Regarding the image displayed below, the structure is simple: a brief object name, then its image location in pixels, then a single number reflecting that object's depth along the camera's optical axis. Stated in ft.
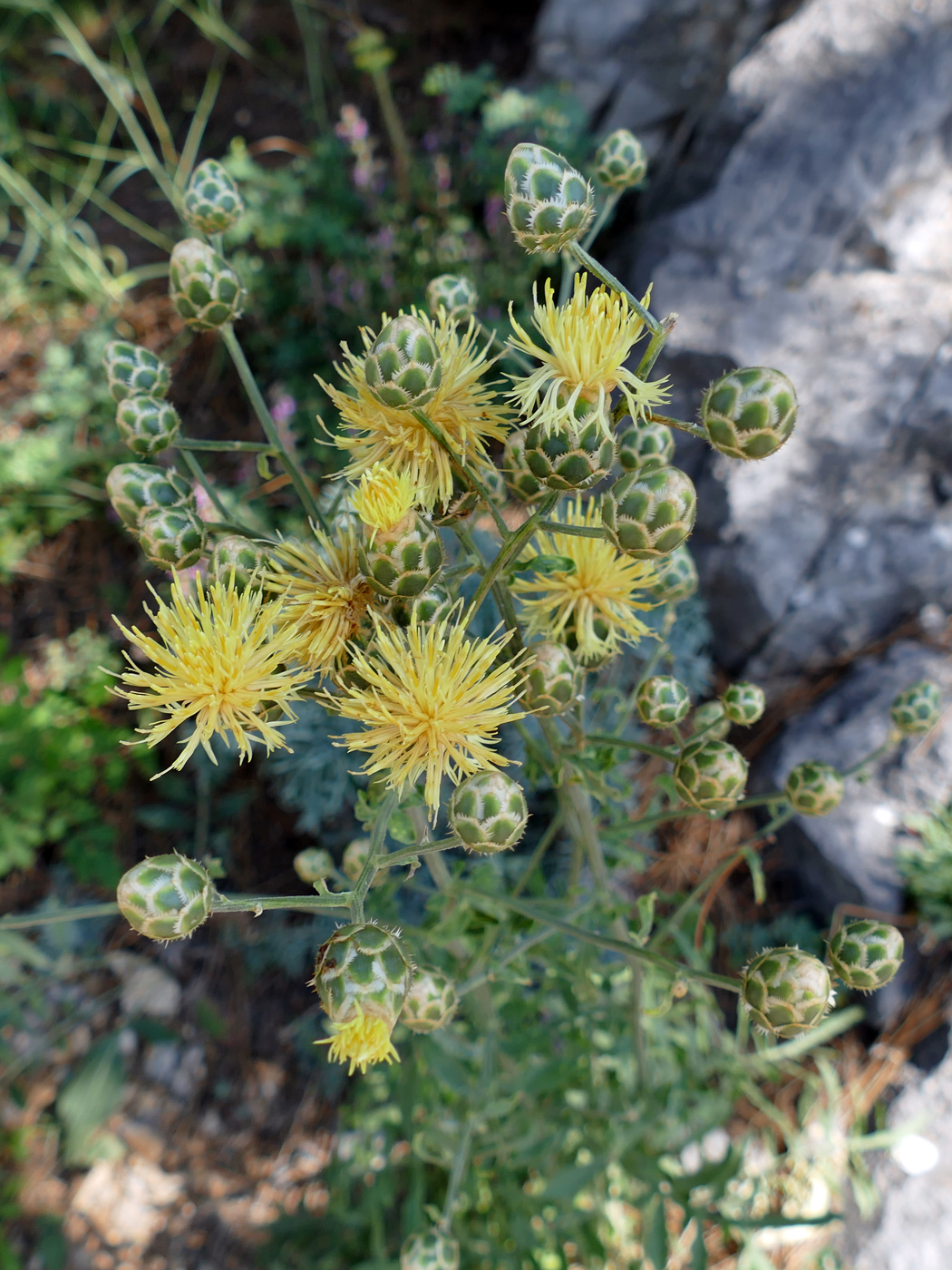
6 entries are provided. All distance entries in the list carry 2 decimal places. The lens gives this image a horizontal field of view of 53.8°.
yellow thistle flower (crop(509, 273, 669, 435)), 0.60
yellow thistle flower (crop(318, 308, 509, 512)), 0.64
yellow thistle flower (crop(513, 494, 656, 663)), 0.74
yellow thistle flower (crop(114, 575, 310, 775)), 0.61
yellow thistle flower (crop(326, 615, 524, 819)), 0.60
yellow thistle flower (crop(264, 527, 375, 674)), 0.64
